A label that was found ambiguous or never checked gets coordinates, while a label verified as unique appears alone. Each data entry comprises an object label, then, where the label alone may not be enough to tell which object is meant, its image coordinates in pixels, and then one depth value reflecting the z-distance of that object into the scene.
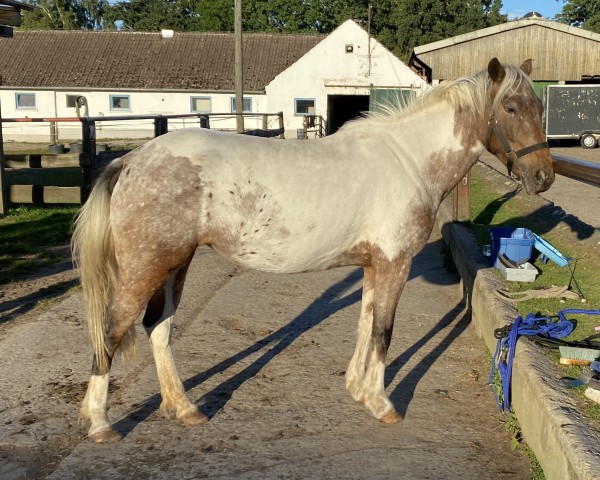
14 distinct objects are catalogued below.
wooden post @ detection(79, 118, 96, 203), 10.88
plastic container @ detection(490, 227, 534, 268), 6.44
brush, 4.04
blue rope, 4.09
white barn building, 35.47
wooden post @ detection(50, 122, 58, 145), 30.43
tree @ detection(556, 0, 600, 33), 72.25
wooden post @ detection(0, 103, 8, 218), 10.64
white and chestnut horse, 3.80
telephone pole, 23.78
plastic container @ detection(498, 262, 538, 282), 6.00
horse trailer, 27.77
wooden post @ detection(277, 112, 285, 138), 21.97
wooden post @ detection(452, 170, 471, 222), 8.77
